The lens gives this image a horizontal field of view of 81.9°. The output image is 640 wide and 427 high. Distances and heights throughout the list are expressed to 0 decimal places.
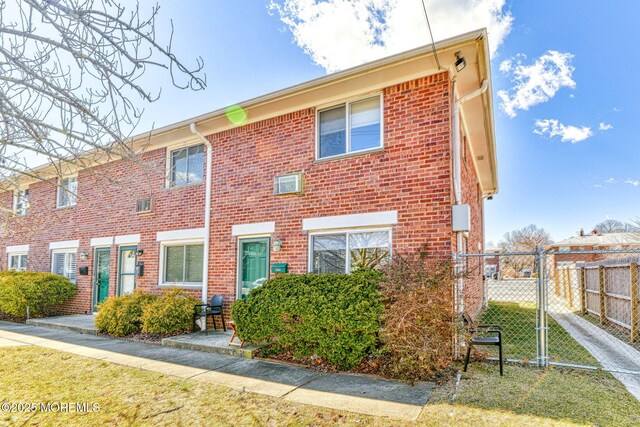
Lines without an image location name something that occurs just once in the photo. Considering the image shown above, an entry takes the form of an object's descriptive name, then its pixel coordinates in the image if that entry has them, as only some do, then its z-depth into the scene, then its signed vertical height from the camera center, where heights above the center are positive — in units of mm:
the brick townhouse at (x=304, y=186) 6699 +1299
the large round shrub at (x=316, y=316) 5633 -1175
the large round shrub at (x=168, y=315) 8164 -1635
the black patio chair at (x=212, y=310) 8508 -1560
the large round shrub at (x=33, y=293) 11094 -1601
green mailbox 7935 -524
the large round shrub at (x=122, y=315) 8547 -1705
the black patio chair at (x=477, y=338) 5293 -1345
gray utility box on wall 6195 +477
